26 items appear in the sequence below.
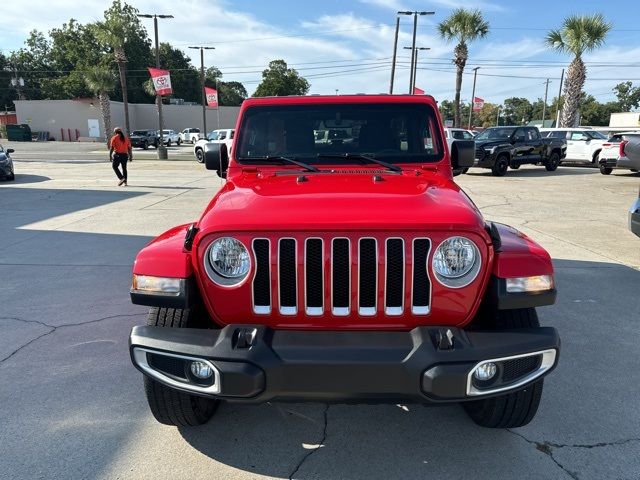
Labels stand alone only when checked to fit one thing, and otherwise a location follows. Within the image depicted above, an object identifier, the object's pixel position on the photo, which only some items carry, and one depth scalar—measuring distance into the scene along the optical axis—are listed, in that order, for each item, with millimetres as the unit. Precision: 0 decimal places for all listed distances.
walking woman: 13578
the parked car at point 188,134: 51425
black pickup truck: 17391
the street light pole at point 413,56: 32425
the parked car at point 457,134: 19812
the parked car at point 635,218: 5613
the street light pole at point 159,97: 26164
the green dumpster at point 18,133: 51188
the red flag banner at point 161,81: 24375
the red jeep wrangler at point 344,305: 2027
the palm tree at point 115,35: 38781
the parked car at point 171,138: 45100
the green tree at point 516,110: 106775
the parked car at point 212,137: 25047
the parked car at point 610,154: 18172
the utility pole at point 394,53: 32656
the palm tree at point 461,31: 30609
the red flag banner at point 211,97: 30516
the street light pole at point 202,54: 34750
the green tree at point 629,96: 98500
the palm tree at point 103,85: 44781
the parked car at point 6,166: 15464
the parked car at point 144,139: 41031
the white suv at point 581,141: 20953
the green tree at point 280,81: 69500
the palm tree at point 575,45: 25406
